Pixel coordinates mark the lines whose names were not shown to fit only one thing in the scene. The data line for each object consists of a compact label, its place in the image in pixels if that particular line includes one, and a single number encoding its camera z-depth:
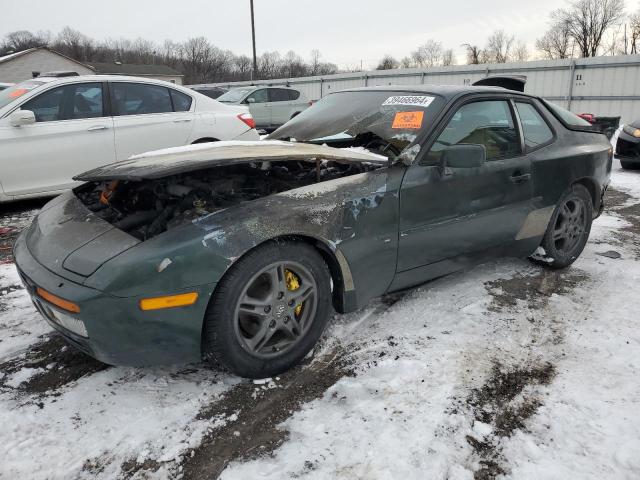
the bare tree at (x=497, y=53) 62.13
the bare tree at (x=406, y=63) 70.56
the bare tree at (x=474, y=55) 60.88
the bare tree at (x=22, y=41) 76.38
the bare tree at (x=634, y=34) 48.53
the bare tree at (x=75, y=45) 79.75
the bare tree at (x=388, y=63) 66.86
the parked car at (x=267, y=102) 15.01
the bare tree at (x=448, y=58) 72.09
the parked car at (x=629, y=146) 8.59
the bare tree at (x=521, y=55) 62.97
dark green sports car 2.04
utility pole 33.78
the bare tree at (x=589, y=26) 51.78
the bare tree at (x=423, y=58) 73.69
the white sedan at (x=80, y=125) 5.08
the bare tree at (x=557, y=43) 54.31
